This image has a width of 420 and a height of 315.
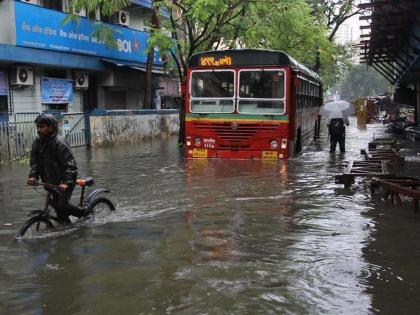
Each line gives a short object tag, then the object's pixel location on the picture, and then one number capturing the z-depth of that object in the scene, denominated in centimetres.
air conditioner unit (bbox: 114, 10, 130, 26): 2534
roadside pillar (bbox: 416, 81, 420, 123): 2815
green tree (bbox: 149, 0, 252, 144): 1644
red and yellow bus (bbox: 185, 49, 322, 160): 1324
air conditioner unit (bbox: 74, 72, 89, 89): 2305
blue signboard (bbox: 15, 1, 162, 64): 1930
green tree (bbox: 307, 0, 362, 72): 3310
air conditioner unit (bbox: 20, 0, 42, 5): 1986
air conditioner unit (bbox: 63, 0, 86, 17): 2194
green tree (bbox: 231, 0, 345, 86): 1920
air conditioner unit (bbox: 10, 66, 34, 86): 1931
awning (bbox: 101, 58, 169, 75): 2412
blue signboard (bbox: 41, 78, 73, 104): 2114
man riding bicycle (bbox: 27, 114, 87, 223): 667
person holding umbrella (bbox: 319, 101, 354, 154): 1697
